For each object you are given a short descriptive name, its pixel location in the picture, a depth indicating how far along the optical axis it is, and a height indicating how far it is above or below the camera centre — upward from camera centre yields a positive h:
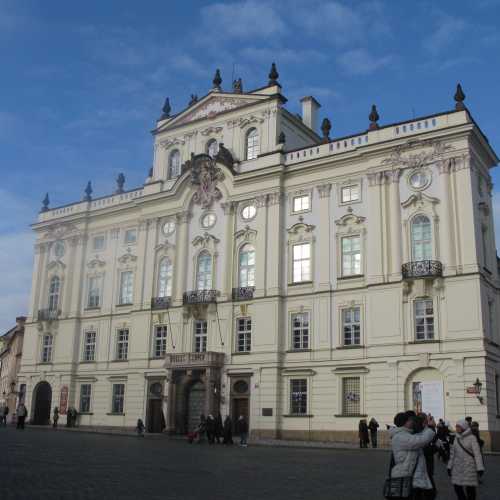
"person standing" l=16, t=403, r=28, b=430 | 43.44 -0.05
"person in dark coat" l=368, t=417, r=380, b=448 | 35.56 -0.39
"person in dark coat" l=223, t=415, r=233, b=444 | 37.34 -0.62
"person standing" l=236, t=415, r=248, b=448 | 36.54 -0.60
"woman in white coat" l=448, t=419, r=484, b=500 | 11.39 -0.66
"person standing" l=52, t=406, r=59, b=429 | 50.34 -0.08
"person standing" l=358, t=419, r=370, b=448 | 35.12 -0.65
